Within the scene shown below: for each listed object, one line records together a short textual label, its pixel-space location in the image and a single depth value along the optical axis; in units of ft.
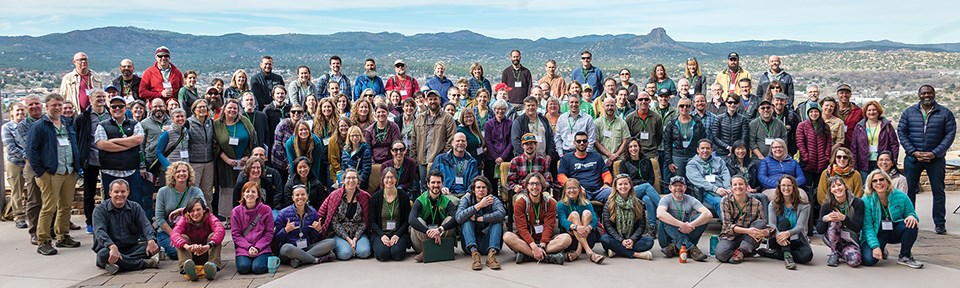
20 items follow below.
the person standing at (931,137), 27.58
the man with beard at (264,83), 33.09
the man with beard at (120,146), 24.90
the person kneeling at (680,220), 23.52
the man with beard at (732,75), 34.91
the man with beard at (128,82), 31.35
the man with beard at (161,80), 31.24
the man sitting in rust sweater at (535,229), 22.97
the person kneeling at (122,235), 21.54
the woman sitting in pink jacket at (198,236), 21.02
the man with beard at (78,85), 30.12
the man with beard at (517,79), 37.55
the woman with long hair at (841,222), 22.65
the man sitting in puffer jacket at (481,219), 23.16
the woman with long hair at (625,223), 23.65
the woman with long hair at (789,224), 22.86
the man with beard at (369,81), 35.15
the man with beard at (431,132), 28.17
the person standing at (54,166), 23.79
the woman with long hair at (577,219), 23.27
